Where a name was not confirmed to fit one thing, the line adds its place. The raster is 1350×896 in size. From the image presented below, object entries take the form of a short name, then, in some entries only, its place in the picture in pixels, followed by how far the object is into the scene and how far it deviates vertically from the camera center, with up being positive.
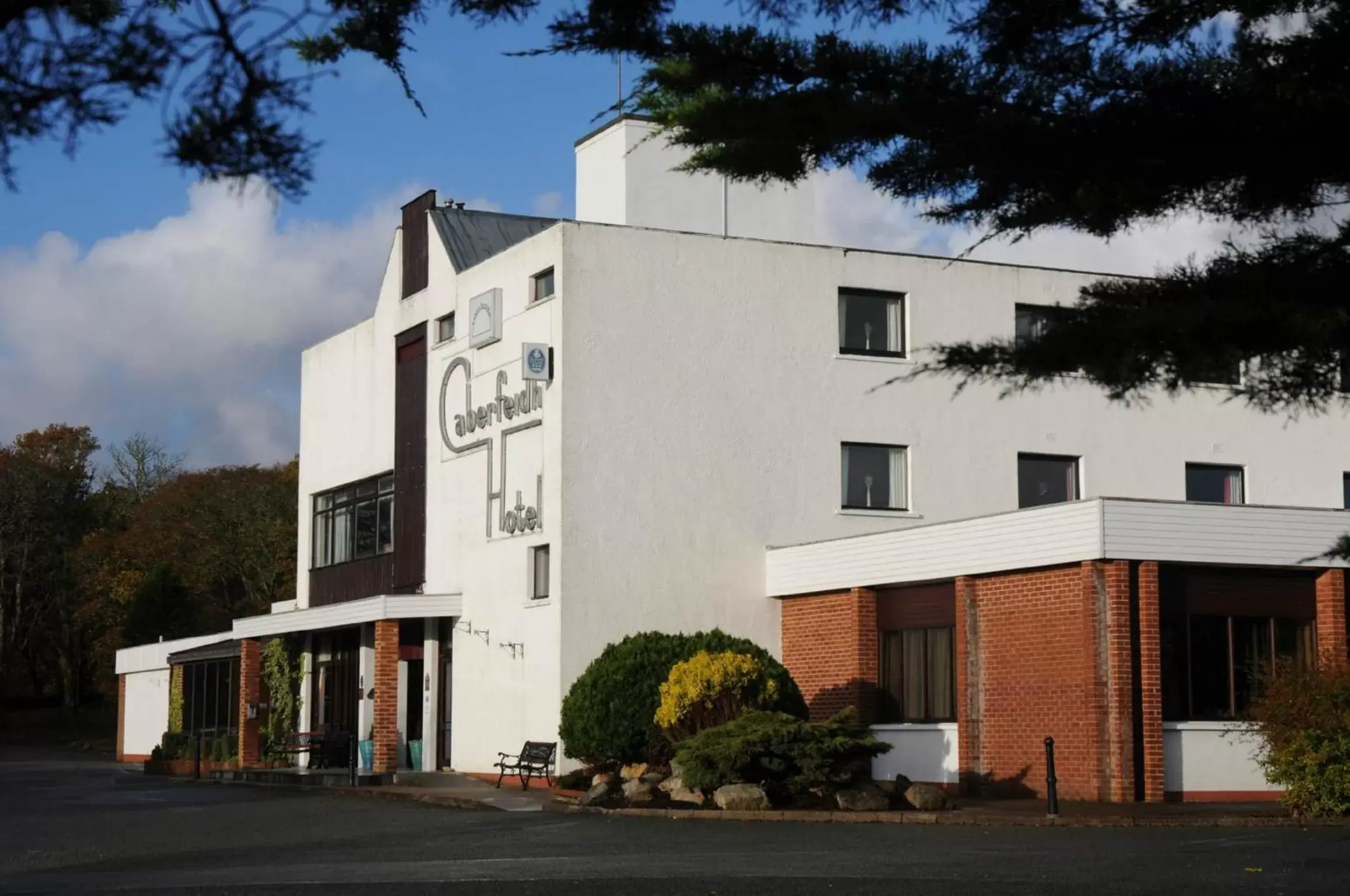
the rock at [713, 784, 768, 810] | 22.59 -1.79
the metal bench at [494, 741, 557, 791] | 28.91 -1.76
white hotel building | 25.17 +2.34
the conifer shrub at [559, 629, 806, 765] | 26.73 -0.73
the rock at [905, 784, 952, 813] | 22.28 -1.78
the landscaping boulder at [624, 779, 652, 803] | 24.12 -1.84
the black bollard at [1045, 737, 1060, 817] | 21.23 -1.54
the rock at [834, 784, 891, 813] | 22.38 -1.82
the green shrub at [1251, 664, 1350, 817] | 20.77 -1.03
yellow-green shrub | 25.75 -0.63
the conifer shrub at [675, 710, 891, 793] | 22.89 -1.32
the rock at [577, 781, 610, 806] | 24.31 -1.90
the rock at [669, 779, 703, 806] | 23.66 -1.86
